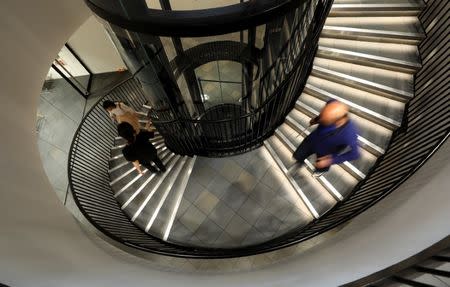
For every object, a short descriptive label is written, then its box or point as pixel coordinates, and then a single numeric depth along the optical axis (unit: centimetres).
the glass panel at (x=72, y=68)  693
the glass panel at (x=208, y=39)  286
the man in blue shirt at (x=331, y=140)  328
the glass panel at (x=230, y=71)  392
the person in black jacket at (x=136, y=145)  419
